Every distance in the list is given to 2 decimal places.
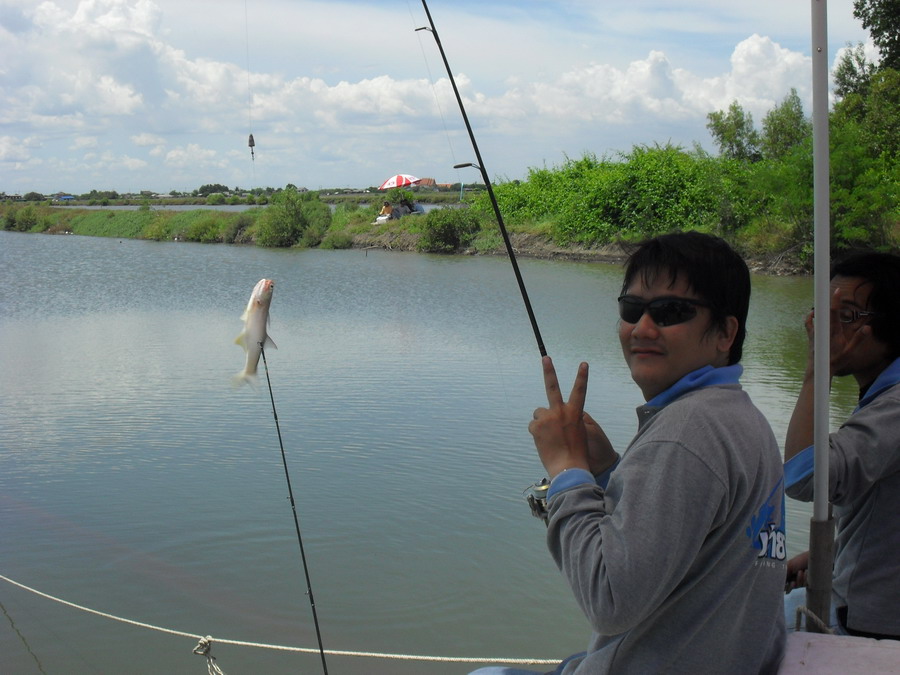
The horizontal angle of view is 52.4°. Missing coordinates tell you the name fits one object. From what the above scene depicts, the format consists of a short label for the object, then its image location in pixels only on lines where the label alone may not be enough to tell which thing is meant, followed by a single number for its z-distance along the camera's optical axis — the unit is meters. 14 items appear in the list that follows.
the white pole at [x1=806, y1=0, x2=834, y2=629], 1.99
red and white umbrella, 36.44
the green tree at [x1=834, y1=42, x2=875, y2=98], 37.61
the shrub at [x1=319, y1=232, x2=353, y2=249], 30.83
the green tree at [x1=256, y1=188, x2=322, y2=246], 29.41
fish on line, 3.17
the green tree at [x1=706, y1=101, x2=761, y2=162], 38.22
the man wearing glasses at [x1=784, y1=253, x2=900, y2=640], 2.09
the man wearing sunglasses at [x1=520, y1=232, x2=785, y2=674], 1.35
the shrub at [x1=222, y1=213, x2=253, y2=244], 30.84
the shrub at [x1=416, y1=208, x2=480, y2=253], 29.95
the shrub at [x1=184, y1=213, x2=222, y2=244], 31.80
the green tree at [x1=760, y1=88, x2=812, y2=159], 34.45
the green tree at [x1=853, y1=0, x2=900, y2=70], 29.03
